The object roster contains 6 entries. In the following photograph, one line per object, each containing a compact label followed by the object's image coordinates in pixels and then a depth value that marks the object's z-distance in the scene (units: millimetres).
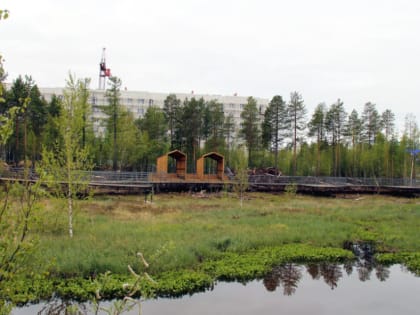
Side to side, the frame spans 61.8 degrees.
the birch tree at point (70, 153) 16172
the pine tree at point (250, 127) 56031
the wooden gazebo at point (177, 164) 40094
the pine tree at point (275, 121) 54750
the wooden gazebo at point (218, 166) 41916
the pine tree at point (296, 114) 54281
